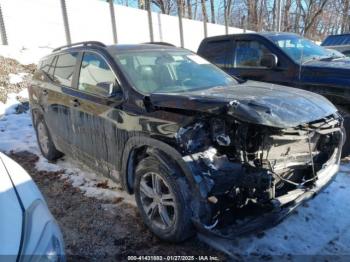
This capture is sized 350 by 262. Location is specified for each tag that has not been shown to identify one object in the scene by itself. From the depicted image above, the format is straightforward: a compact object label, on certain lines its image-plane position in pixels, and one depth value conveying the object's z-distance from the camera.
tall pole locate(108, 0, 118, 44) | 16.20
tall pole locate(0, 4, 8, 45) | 12.41
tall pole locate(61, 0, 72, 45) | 14.28
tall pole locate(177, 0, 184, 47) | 20.19
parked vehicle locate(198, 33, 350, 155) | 5.31
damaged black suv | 2.90
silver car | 1.66
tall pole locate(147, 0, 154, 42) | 18.31
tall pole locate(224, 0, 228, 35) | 24.88
